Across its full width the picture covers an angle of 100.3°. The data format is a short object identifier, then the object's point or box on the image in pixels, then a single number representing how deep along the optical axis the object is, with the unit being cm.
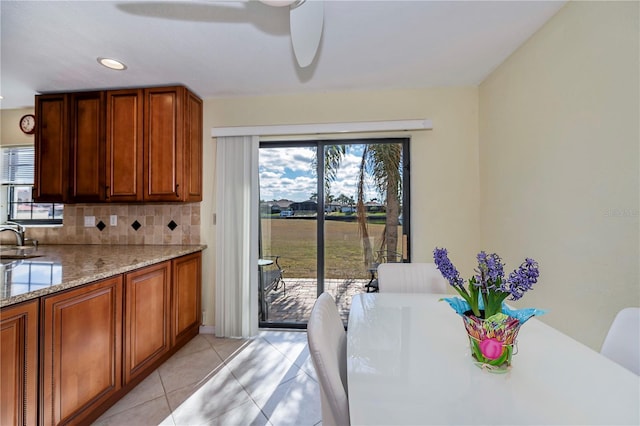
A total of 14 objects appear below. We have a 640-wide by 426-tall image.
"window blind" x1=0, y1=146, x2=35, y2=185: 305
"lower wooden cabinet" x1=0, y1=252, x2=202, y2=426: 120
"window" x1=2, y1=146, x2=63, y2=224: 301
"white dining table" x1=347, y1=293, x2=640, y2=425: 69
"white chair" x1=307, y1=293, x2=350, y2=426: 80
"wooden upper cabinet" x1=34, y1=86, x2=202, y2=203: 249
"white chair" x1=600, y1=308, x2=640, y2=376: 99
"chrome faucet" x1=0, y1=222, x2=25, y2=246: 252
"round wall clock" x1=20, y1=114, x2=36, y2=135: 301
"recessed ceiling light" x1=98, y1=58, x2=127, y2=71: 207
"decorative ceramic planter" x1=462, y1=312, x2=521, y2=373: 89
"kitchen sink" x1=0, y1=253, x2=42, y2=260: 217
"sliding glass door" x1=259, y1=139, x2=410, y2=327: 275
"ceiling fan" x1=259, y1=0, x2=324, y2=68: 112
